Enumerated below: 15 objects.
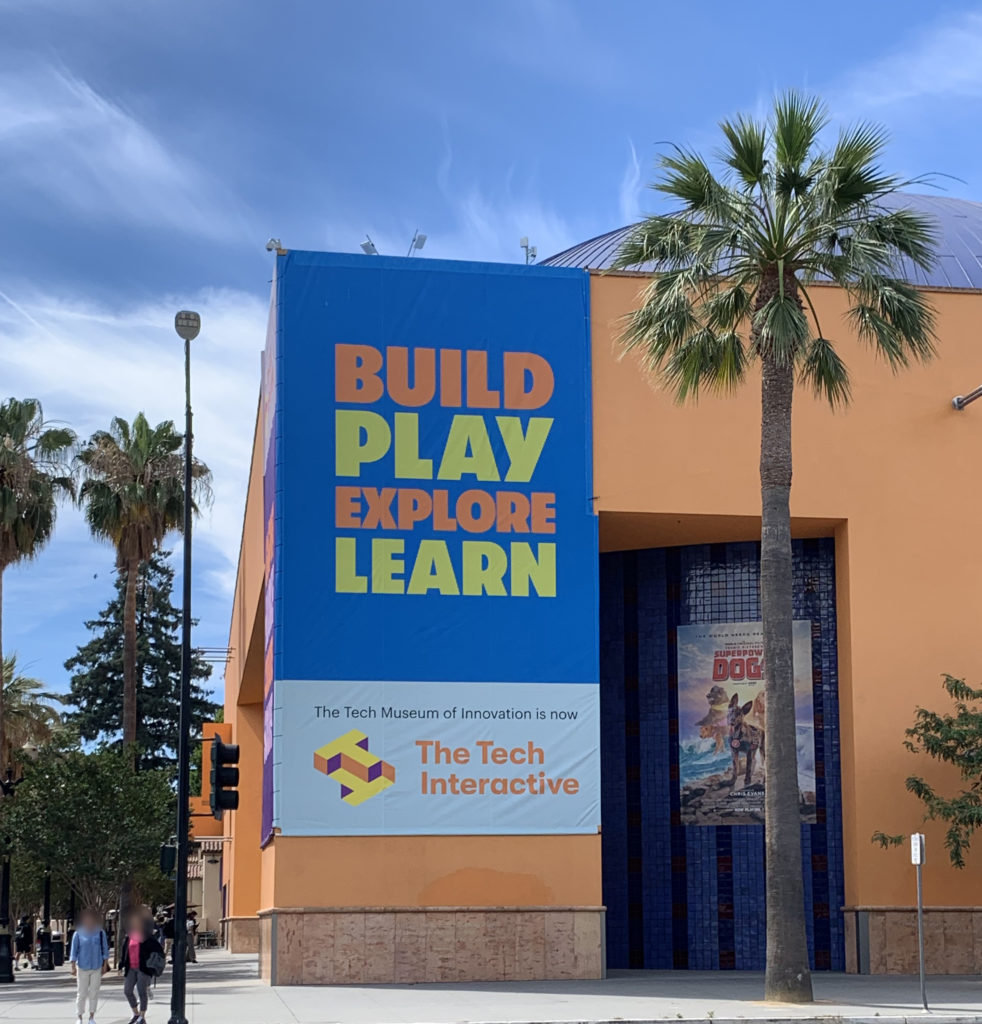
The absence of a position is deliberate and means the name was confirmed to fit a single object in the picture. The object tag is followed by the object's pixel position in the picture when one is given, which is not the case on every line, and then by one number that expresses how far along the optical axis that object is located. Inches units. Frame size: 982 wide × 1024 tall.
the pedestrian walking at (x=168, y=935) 1678.2
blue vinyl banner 981.8
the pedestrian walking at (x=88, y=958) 724.7
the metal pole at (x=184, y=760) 736.3
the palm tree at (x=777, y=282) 823.7
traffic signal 784.3
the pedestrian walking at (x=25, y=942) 1696.6
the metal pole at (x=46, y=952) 1524.4
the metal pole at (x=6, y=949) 1263.5
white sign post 819.4
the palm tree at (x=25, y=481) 1512.1
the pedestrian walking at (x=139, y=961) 744.3
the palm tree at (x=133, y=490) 1716.3
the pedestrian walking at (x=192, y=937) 1457.4
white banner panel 965.8
